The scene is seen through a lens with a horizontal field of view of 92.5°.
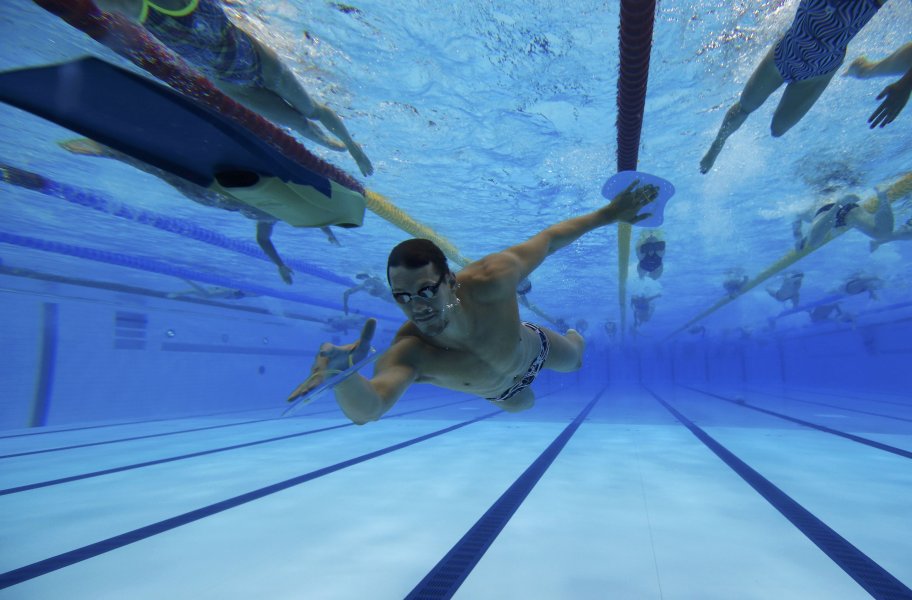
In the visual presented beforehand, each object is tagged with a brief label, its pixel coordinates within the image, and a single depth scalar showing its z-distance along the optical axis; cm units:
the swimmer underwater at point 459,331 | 230
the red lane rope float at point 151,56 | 299
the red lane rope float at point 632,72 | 320
